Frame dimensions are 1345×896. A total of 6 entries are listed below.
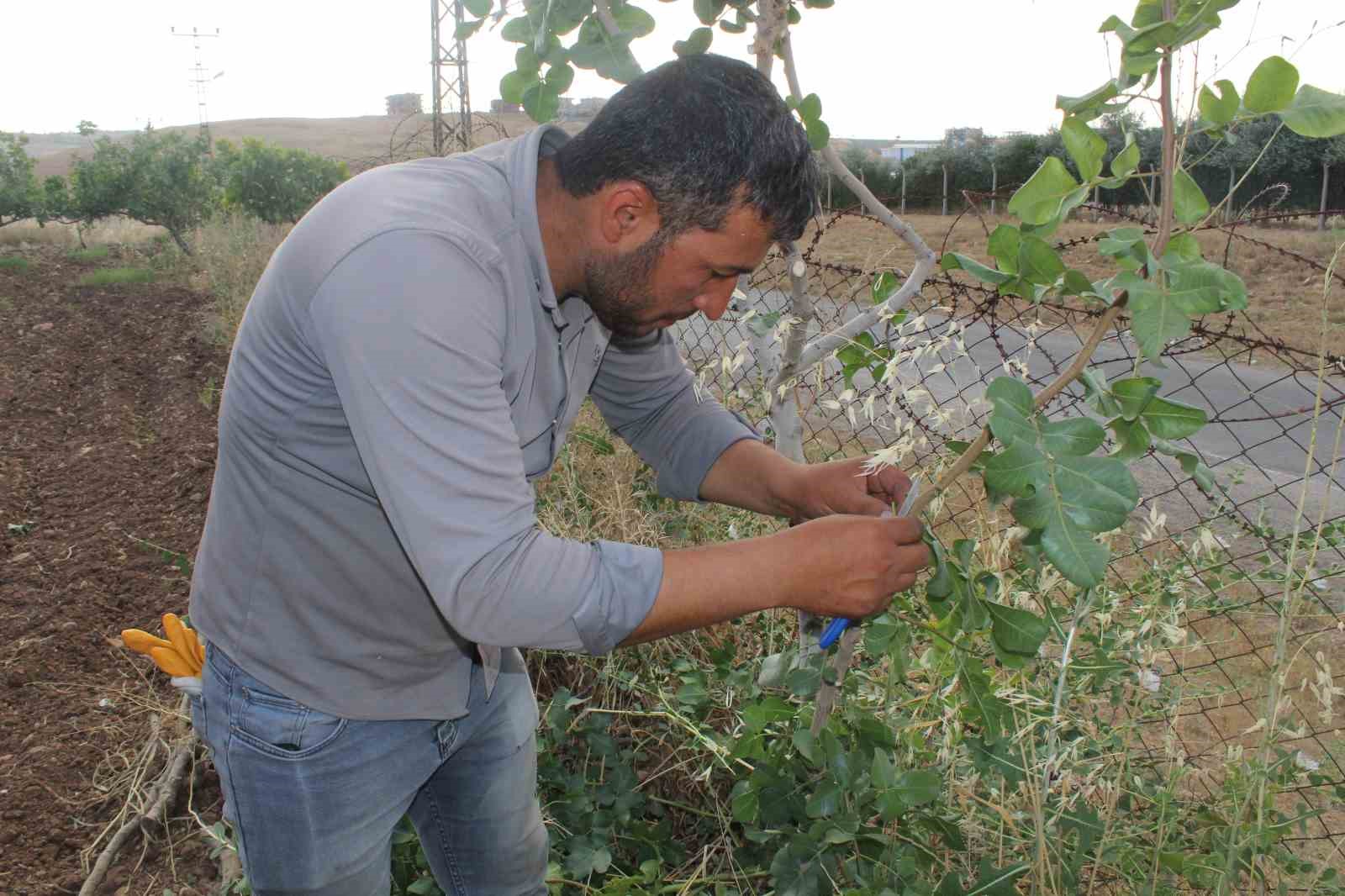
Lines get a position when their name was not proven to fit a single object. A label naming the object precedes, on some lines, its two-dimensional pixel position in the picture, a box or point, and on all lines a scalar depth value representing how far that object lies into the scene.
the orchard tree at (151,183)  21.73
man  1.33
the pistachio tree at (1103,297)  1.29
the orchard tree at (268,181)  23.16
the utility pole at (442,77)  12.59
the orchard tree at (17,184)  25.52
